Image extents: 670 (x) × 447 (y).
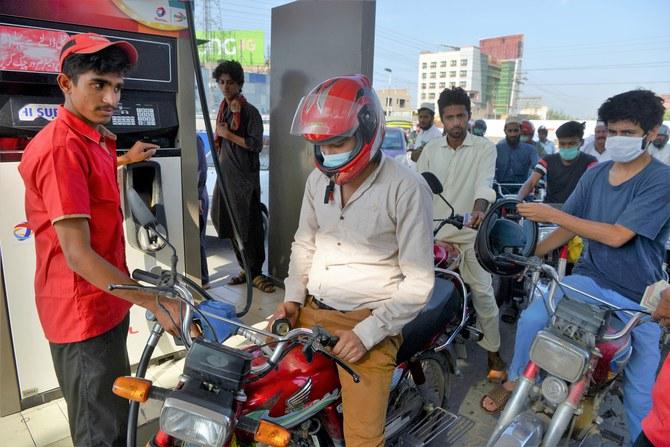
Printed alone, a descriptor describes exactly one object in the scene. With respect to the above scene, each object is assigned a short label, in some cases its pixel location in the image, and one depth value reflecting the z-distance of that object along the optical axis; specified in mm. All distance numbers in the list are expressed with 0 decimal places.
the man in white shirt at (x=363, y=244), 1734
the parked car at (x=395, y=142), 12127
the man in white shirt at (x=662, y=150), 7227
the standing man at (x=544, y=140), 11294
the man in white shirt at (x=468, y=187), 3391
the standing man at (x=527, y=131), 8409
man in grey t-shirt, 2246
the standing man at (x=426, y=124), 8516
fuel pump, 2447
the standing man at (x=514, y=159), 6688
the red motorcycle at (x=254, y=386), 1268
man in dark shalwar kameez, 4441
